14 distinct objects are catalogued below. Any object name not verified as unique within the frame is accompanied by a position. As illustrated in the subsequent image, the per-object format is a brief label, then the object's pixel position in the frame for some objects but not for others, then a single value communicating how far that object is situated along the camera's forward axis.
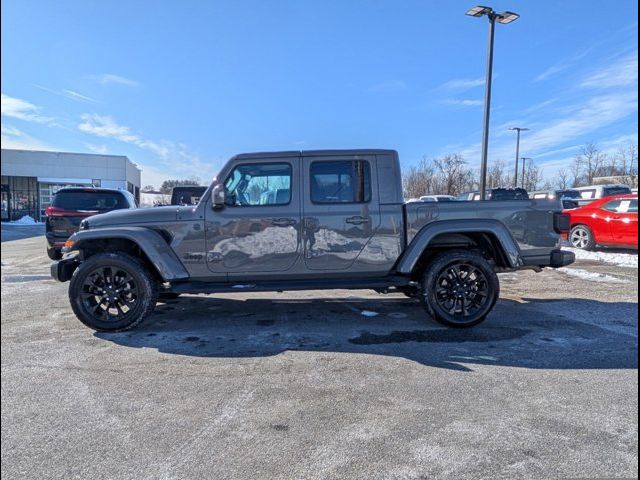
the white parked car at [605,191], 21.60
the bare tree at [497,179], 48.37
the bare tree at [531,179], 52.25
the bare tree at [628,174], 37.22
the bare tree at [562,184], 51.64
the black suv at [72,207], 9.00
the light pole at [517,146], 37.84
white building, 32.19
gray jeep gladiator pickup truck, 4.71
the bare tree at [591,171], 46.44
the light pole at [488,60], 12.69
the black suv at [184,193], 11.03
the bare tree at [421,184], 42.91
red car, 10.64
